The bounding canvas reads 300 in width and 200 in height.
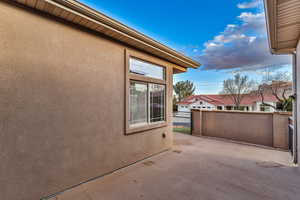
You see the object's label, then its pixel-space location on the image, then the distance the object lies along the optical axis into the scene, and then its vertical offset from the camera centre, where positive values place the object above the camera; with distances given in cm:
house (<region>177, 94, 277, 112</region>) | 1889 -19
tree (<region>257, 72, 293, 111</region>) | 1304 +187
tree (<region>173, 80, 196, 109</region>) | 3328 +275
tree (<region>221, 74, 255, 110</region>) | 1900 +205
